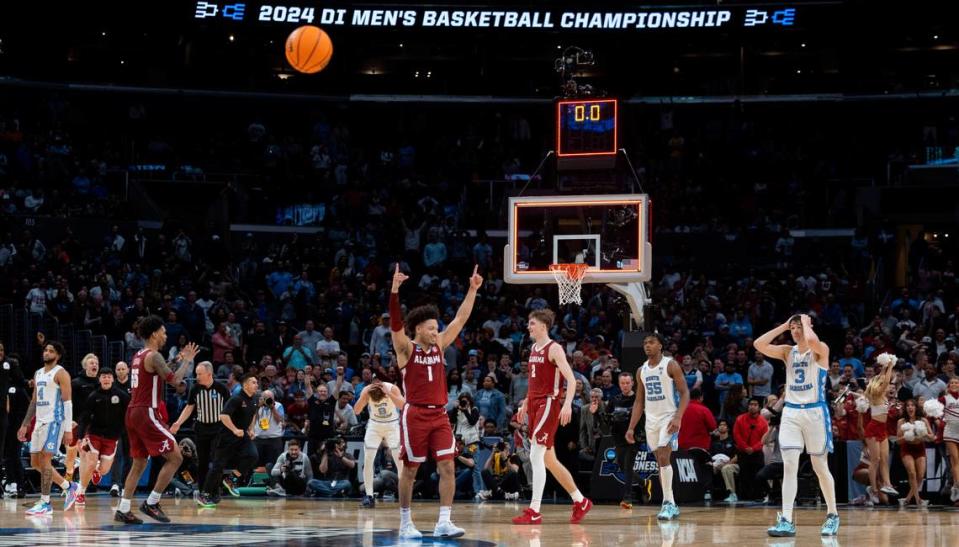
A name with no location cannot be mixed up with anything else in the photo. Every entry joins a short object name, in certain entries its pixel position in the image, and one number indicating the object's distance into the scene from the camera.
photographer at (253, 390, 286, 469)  21.89
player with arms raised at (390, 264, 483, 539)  12.21
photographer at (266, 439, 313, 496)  21.56
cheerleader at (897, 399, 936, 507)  18.92
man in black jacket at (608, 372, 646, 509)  18.25
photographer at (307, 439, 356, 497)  21.36
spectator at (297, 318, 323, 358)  26.77
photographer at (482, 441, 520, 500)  20.53
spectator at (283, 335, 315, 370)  25.47
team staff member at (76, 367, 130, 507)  17.95
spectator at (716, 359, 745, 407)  22.64
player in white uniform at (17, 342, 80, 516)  17.25
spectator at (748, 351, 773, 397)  23.33
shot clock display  20.72
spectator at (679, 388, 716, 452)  19.92
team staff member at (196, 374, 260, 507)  17.97
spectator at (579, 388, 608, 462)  20.33
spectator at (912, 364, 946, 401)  20.97
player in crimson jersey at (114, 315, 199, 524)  14.31
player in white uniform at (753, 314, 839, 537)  13.16
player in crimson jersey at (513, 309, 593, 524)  14.62
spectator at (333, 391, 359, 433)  22.05
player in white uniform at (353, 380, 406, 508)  18.73
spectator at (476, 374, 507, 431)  22.12
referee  18.67
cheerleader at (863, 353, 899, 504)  19.00
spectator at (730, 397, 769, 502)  19.89
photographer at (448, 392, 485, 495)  20.95
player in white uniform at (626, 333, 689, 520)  15.88
